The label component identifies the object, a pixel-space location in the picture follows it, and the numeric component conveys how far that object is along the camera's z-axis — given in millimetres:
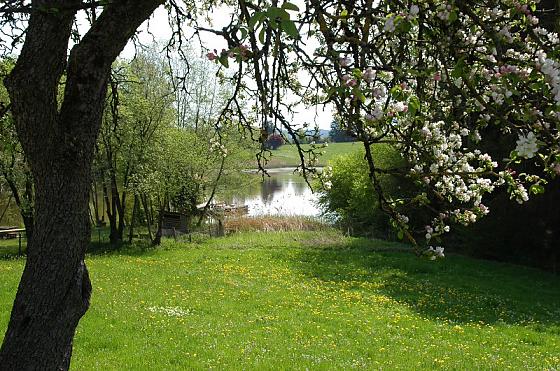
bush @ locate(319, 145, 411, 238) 23336
